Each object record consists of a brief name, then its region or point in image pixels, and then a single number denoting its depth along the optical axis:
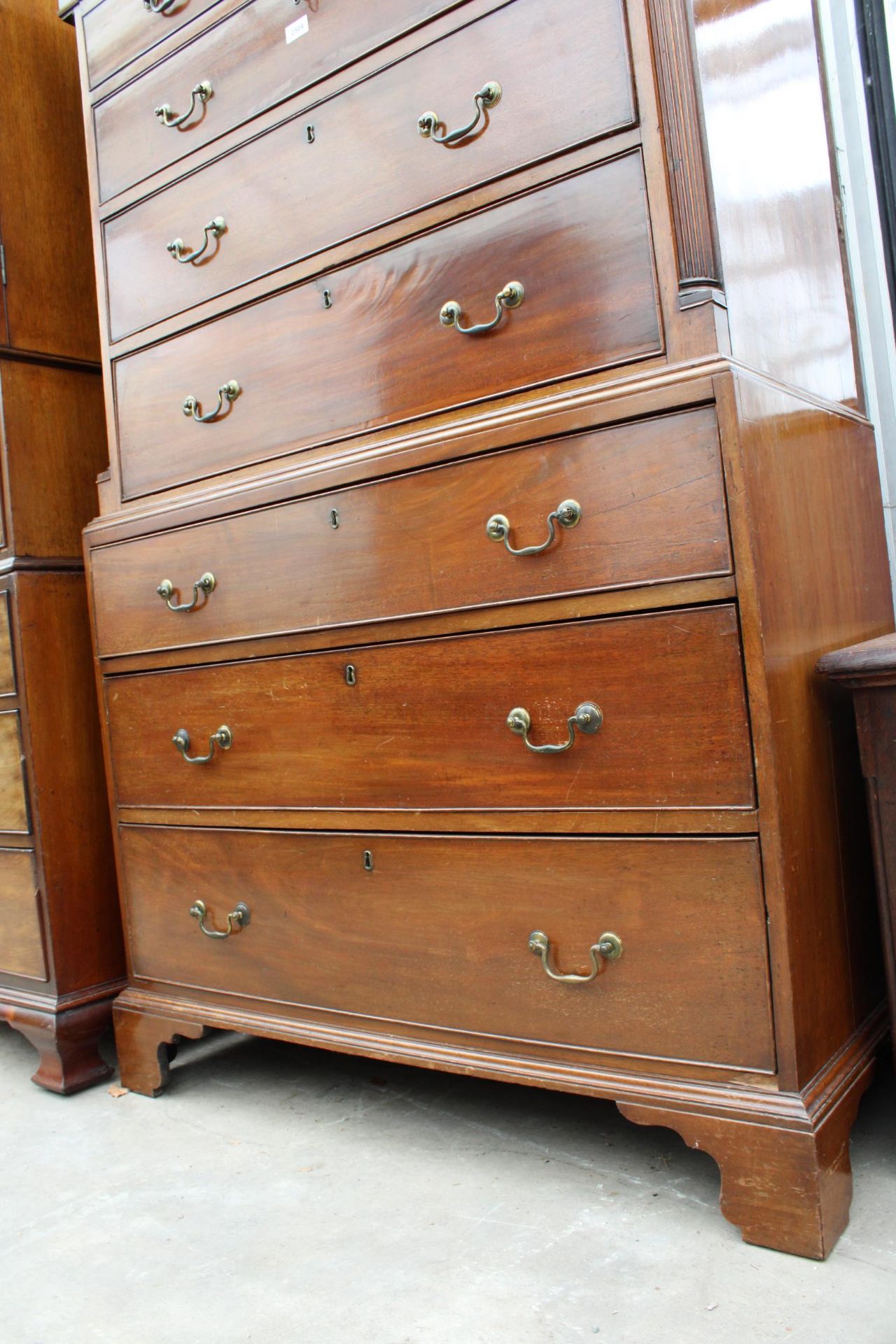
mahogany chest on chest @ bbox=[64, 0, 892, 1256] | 1.15
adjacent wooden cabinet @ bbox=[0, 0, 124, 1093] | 1.88
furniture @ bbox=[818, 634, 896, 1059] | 1.16
